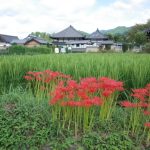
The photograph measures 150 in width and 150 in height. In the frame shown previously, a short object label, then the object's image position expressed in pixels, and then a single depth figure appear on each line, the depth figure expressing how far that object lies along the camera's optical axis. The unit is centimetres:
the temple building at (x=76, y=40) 2992
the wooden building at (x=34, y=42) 3042
